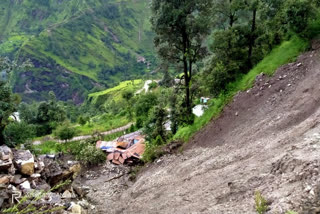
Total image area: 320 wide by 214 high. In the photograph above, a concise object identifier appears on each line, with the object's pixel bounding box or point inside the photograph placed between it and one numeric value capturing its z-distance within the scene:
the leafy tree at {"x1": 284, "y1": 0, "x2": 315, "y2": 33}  15.89
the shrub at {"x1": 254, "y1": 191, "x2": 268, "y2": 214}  6.30
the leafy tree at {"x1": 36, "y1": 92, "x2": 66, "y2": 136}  46.72
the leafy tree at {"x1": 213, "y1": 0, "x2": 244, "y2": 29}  17.86
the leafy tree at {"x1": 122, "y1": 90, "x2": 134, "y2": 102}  45.56
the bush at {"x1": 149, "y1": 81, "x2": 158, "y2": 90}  88.56
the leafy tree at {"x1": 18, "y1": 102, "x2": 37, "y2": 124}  47.66
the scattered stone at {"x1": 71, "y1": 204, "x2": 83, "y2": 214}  13.25
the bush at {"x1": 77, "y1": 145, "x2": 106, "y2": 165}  22.72
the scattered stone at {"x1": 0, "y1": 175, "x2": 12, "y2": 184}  13.36
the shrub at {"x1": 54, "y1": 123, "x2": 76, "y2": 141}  32.47
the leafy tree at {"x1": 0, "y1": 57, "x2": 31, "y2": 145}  15.98
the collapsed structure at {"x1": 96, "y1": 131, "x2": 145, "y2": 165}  22.67
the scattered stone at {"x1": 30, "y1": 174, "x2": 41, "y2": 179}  15.47
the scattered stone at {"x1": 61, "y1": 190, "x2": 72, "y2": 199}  15.98
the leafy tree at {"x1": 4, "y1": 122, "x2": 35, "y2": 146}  18.82
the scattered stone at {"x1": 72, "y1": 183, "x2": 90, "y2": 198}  17.58
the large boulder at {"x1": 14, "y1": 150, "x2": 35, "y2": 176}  15.39
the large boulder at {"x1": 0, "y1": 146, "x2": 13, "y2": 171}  14.19
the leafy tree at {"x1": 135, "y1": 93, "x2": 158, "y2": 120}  34.66
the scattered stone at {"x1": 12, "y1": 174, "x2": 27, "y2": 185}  14.02
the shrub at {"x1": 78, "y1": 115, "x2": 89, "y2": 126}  48.37
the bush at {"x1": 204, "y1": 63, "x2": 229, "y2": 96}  17.95
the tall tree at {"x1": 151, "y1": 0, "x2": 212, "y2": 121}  16.89
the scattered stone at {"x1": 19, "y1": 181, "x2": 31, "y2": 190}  13.86
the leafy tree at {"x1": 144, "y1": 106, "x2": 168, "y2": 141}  21.55
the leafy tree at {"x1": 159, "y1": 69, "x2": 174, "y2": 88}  19.59
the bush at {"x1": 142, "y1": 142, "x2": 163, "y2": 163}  17.93
